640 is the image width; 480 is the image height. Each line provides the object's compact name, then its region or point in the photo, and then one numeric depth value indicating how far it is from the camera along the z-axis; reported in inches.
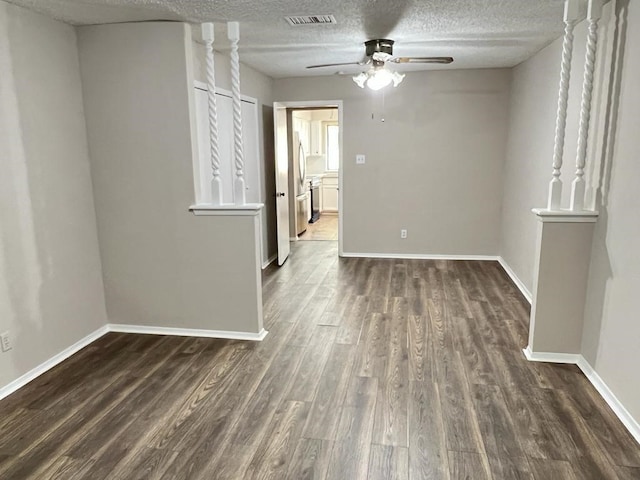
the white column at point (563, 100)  114.3
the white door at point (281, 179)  231.1
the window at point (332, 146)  405.4
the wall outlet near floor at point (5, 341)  110.6
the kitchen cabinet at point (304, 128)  276.7
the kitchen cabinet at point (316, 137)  388.8
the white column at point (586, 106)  112.0
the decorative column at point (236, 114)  130.6
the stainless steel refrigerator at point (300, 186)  272.7
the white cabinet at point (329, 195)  400.5
